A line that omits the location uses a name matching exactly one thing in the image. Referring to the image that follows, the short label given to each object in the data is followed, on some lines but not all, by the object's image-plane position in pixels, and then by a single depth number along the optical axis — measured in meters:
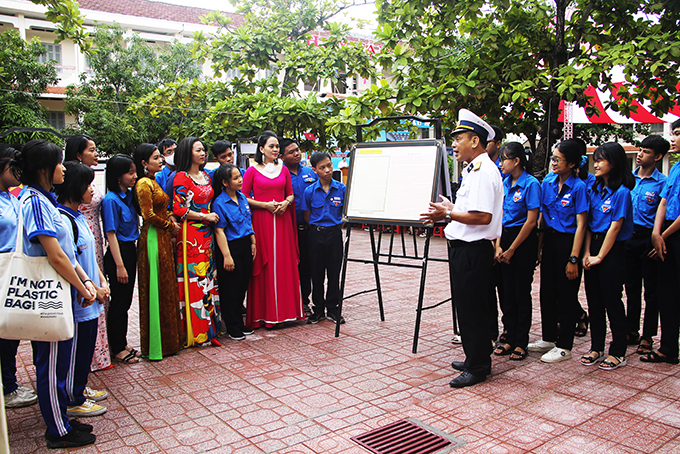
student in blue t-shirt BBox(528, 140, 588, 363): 4.18
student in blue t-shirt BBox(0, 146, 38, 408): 3.21
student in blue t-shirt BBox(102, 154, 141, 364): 4.12
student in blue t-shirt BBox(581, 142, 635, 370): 4.05
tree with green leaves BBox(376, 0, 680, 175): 5.92
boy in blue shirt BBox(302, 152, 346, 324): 5.59
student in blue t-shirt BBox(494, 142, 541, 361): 4.31
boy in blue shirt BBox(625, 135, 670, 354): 4.52
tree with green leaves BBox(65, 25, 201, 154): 17.64
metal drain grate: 2.89
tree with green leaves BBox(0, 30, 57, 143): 16.03
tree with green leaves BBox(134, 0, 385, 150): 7.75
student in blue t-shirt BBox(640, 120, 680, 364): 4.14
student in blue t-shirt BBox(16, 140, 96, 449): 2.73
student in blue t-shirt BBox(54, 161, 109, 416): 3.10
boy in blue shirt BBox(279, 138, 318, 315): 5.80
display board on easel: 4.64
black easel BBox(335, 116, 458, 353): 4.48
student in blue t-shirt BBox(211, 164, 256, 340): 4.91
